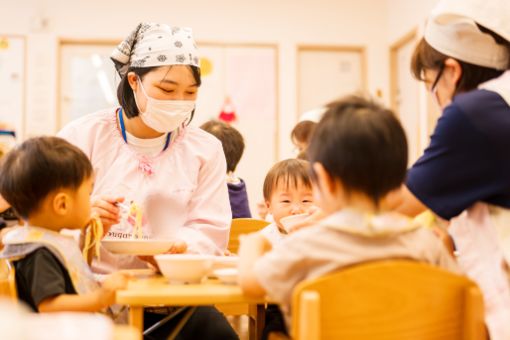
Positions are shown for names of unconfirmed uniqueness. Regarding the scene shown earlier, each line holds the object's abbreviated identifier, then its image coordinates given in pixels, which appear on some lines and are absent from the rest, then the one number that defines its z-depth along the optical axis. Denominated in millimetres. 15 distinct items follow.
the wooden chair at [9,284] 1540
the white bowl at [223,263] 1722
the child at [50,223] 1542
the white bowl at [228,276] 1530
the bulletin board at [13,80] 6730
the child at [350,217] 1305
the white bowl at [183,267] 1482
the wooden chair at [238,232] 2732
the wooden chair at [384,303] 1204
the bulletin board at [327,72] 7117
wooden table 1361
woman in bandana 2170
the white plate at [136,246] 1655
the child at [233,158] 3453
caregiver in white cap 1509
